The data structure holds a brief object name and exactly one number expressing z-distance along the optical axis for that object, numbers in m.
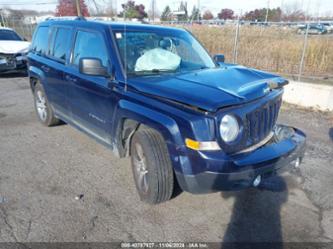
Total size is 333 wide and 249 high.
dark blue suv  2.57
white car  10.34
